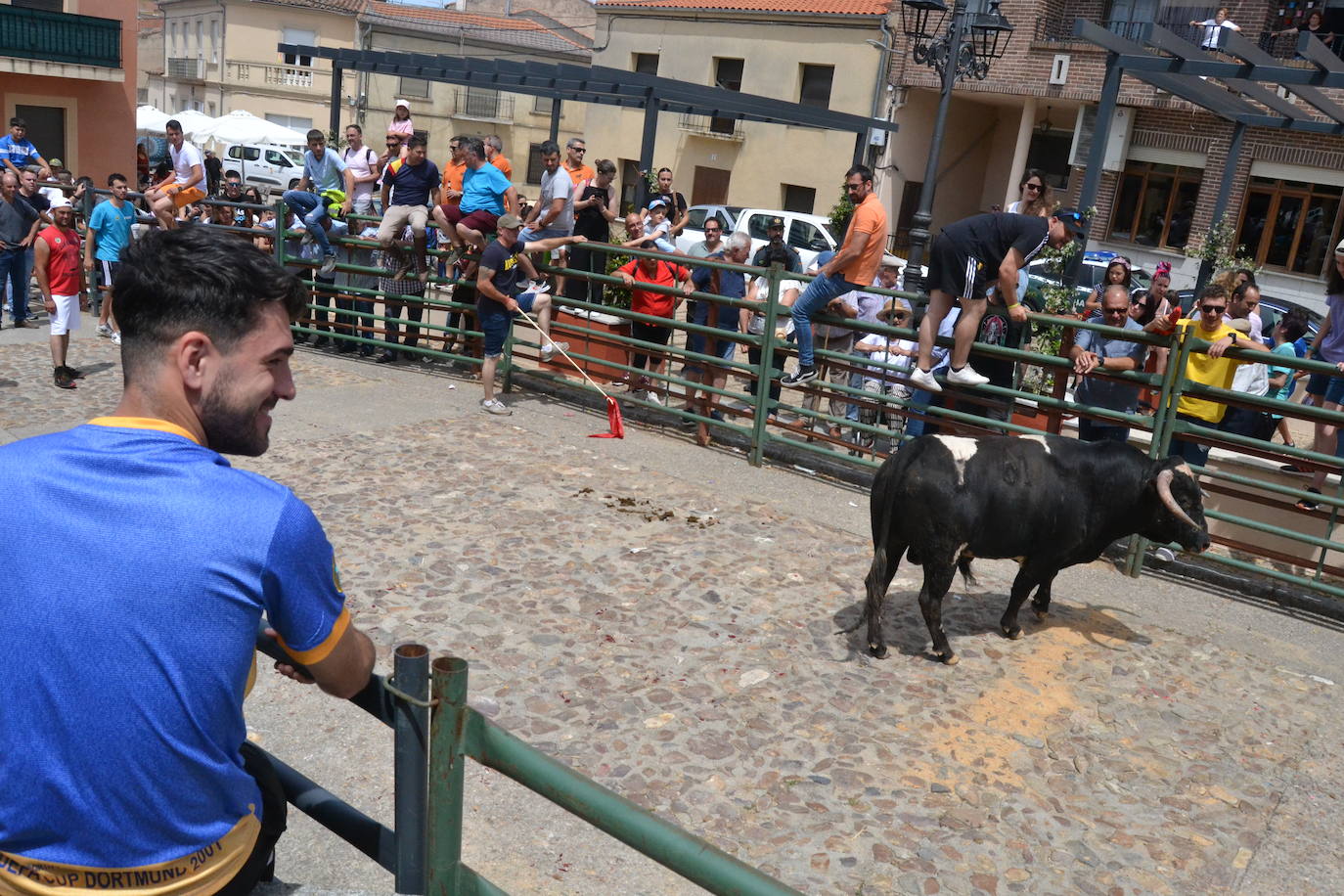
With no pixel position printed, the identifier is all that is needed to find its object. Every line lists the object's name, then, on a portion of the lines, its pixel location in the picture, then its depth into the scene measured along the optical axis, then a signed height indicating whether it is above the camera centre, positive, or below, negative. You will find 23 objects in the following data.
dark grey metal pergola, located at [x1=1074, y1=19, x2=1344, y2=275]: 11.06 +1.96
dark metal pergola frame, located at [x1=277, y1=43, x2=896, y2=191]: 17.31 +1.46
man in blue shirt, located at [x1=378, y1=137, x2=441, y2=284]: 11.71 -0.42
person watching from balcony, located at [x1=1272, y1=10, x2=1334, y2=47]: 22.92 +4.97
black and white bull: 5.67 -1.39
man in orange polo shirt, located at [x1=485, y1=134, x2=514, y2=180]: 11.66 +0.13
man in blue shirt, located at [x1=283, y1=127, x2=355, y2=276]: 12.19 -0.48
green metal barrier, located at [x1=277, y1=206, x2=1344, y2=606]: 7.16 -1.40
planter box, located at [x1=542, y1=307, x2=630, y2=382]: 10.73 -1.55
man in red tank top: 10.43 -1.47
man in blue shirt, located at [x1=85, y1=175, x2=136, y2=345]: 12.96 -1.26
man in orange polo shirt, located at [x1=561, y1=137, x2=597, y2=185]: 12.48 +0.13
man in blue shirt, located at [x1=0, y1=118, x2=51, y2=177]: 16.22 -0.61
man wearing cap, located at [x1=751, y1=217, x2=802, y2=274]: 10.00 -0.35
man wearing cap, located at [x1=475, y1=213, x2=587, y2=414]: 10.12 -1.12
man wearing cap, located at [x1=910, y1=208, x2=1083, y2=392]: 7.51 -0.21
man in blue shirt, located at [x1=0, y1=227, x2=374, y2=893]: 1.70 -0.78
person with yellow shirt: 7.32 -0.68
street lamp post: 11.86 +1.97
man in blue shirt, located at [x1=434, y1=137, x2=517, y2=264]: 11.02 -0.38
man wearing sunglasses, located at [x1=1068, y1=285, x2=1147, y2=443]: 7.48 -0.80
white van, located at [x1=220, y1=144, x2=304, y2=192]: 35.97 -0.82
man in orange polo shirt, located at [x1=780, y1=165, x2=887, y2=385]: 8.36 -0.37
